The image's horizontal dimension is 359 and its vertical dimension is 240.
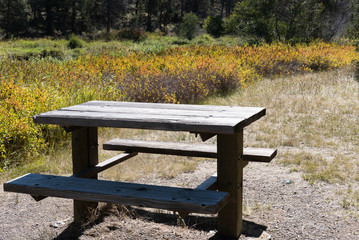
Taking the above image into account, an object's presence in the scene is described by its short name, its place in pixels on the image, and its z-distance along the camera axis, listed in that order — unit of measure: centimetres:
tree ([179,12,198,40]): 3422
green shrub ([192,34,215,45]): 3228
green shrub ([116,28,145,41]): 3431
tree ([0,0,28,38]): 3600
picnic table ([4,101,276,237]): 248
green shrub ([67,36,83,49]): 2746
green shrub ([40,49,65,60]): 2198
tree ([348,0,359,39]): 1320
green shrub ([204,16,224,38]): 3712
